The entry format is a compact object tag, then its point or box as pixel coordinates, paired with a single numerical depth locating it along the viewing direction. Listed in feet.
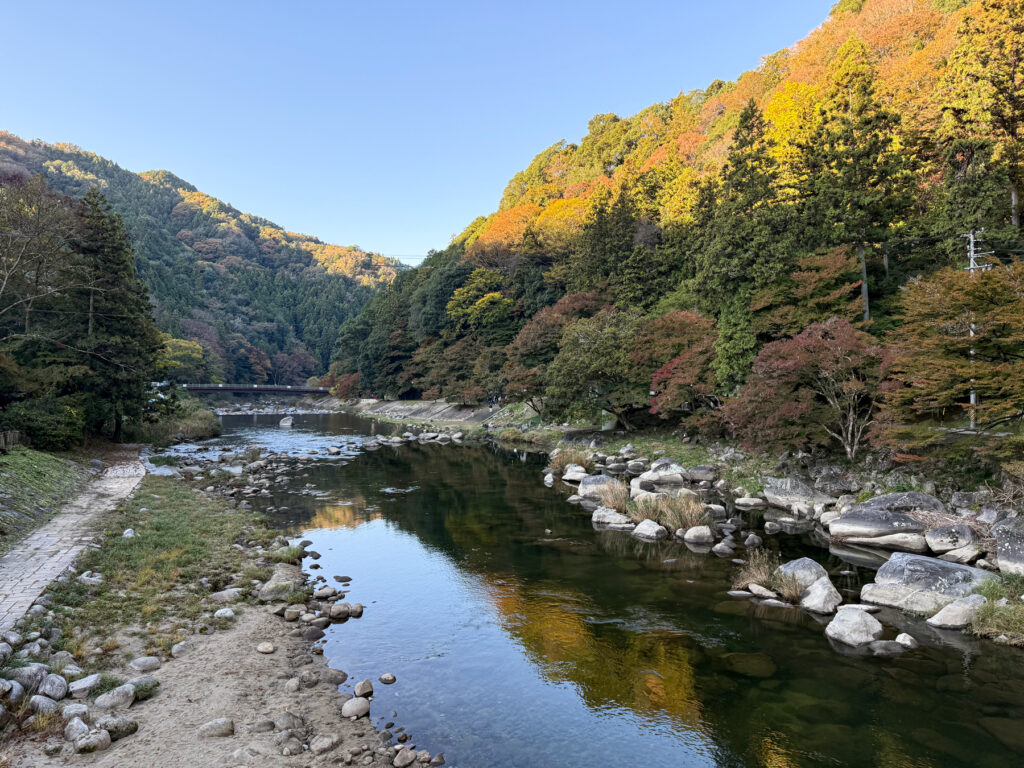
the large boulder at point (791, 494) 62.13
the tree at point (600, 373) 107.24
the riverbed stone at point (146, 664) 26.32
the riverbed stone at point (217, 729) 21.88
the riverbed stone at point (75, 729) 20.39
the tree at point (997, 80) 77.61
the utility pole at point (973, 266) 47.60
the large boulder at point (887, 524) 47.26
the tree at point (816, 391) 61.72
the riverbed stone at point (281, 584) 37.50
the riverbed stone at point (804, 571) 40.01
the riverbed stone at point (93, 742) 19.95
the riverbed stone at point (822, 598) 36.99
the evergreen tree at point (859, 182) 86.89
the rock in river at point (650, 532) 55.21
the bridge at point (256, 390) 263.90
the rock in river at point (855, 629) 32.71
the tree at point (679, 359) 91.09
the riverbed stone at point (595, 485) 70.85
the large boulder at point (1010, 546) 37.91
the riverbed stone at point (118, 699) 22.94
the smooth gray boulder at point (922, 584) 36.17
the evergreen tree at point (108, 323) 90.43
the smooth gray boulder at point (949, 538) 42.65
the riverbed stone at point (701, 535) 52.80
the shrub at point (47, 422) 71.77
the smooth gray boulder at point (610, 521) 59.31
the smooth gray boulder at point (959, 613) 33.88
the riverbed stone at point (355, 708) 24.47
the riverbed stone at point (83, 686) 23.47
